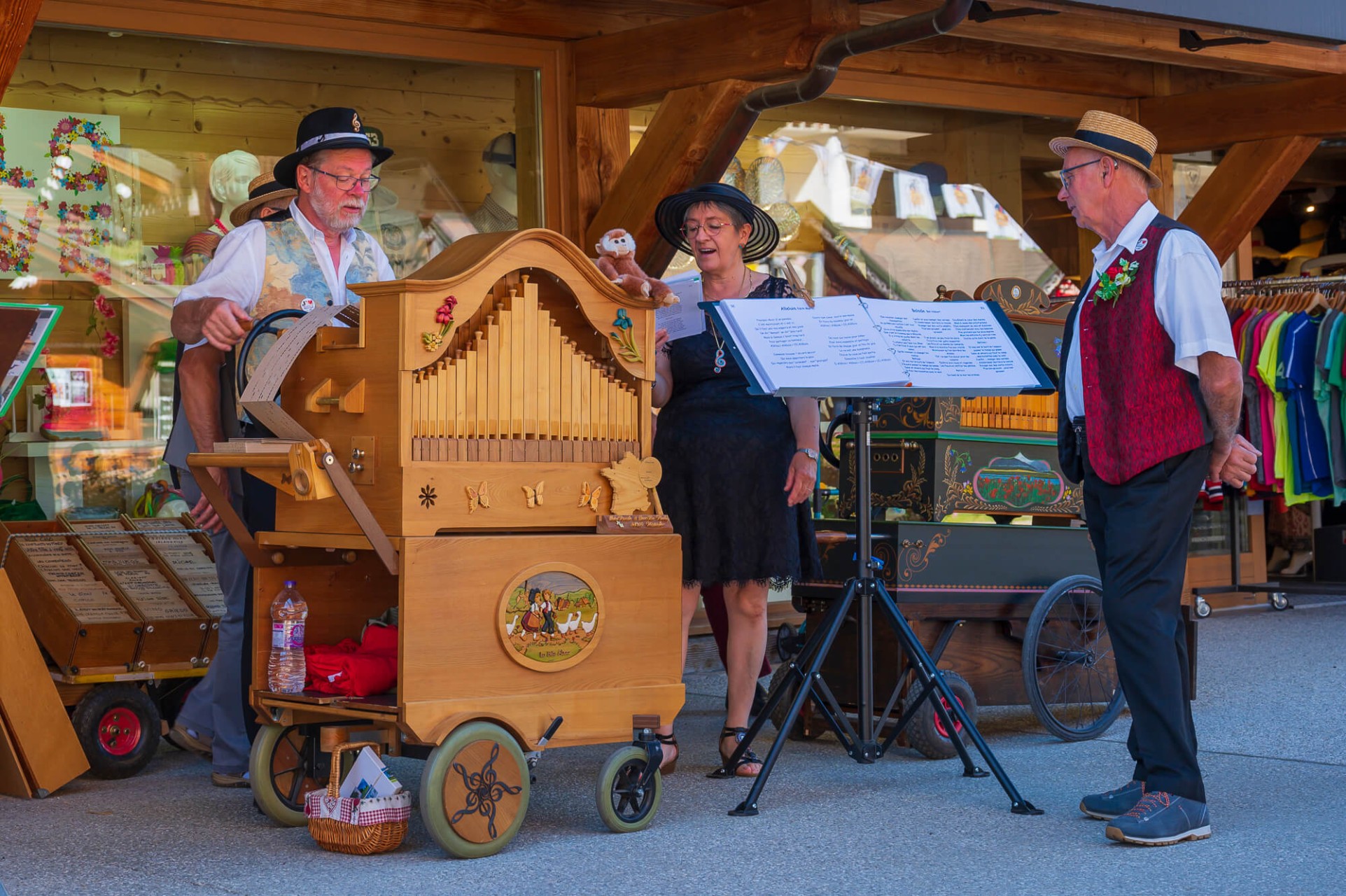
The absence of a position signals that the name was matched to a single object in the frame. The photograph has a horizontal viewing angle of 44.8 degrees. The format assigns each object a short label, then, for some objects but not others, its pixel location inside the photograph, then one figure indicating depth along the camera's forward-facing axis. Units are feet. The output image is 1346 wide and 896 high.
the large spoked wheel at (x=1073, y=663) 15.96
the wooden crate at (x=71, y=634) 14.88
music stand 12.97
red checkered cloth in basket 11.50
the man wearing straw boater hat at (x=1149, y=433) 11.80
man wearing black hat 13.38
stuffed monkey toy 13.58
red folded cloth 12.10
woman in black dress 14.56
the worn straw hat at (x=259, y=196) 15.22
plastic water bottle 12.32
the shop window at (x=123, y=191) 18.81
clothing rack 26.53
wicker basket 11.51
